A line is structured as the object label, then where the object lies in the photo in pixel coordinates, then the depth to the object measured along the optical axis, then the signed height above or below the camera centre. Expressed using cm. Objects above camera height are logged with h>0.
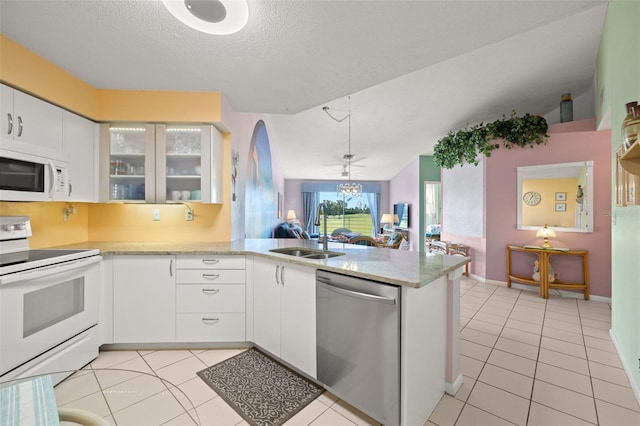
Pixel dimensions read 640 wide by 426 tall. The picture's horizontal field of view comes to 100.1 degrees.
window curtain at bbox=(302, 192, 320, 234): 1007 +23
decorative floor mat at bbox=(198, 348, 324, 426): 155 -114
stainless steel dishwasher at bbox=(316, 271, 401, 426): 133 -70
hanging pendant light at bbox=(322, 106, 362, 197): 628 +60
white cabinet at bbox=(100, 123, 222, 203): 244 +47
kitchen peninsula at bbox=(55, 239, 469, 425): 137 -57
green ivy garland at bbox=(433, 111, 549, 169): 400 +124
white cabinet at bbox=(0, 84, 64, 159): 171 +63
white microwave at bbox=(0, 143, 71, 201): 167 +25
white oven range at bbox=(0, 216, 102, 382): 147 -58
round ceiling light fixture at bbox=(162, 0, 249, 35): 140 +111
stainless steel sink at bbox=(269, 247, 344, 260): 213 -32
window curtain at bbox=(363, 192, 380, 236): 1027 +28
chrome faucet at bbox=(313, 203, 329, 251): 222 -9
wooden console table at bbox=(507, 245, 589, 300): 369 -81
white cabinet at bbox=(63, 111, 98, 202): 216 +50
